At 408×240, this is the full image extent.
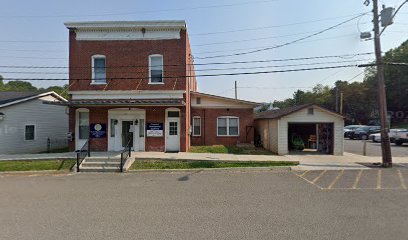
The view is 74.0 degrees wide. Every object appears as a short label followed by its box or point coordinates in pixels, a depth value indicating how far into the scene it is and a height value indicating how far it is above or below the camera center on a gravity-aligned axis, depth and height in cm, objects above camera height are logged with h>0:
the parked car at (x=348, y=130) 3884 -60
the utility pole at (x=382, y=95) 1405 +161
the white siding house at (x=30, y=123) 1870 +36
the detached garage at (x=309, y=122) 1802 -7
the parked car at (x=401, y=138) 2606 -121
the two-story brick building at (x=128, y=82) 1742 +290
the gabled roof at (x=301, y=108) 1789 +107
